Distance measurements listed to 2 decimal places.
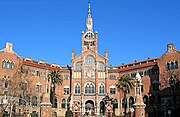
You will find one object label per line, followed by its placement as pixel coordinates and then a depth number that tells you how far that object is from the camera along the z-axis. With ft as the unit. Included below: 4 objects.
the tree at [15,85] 222.77
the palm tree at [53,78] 281.54
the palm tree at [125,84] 274.16
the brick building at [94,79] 241.35
